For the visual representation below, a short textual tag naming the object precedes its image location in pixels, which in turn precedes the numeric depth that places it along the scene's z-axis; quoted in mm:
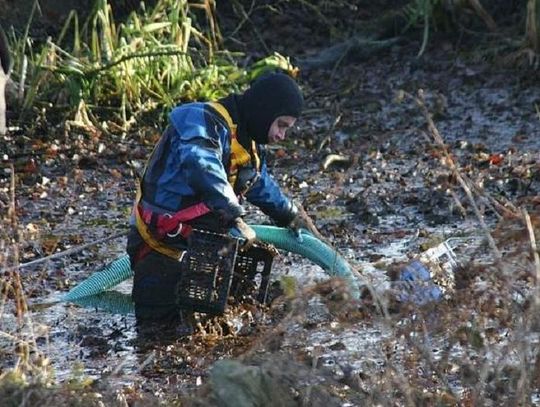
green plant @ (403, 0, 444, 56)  26562
